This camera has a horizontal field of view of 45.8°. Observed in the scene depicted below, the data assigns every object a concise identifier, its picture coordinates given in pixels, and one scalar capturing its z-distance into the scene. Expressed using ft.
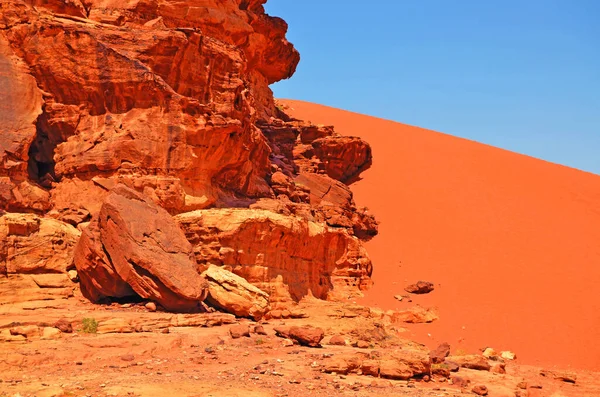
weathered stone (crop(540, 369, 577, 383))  50.50
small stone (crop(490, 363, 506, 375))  47.96
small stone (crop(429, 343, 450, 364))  44.86
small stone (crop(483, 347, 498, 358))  59.36
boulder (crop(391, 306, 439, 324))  66.08
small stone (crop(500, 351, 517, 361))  59.91
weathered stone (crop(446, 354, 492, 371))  47.91
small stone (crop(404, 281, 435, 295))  72.04
